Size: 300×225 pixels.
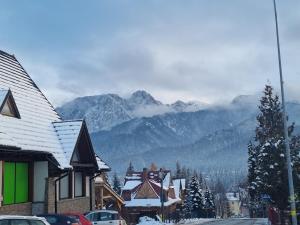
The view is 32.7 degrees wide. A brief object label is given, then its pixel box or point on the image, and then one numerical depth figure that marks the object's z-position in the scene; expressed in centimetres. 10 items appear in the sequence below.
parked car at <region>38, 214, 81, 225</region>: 1922
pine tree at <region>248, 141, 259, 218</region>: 5691
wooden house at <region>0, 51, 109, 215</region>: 2297
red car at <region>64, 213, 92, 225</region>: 1996
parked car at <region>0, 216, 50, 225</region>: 1290
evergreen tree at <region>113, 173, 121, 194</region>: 12041
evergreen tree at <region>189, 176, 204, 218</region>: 9462
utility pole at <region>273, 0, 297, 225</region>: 2342
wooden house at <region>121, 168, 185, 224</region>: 7900
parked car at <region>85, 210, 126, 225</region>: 2619
